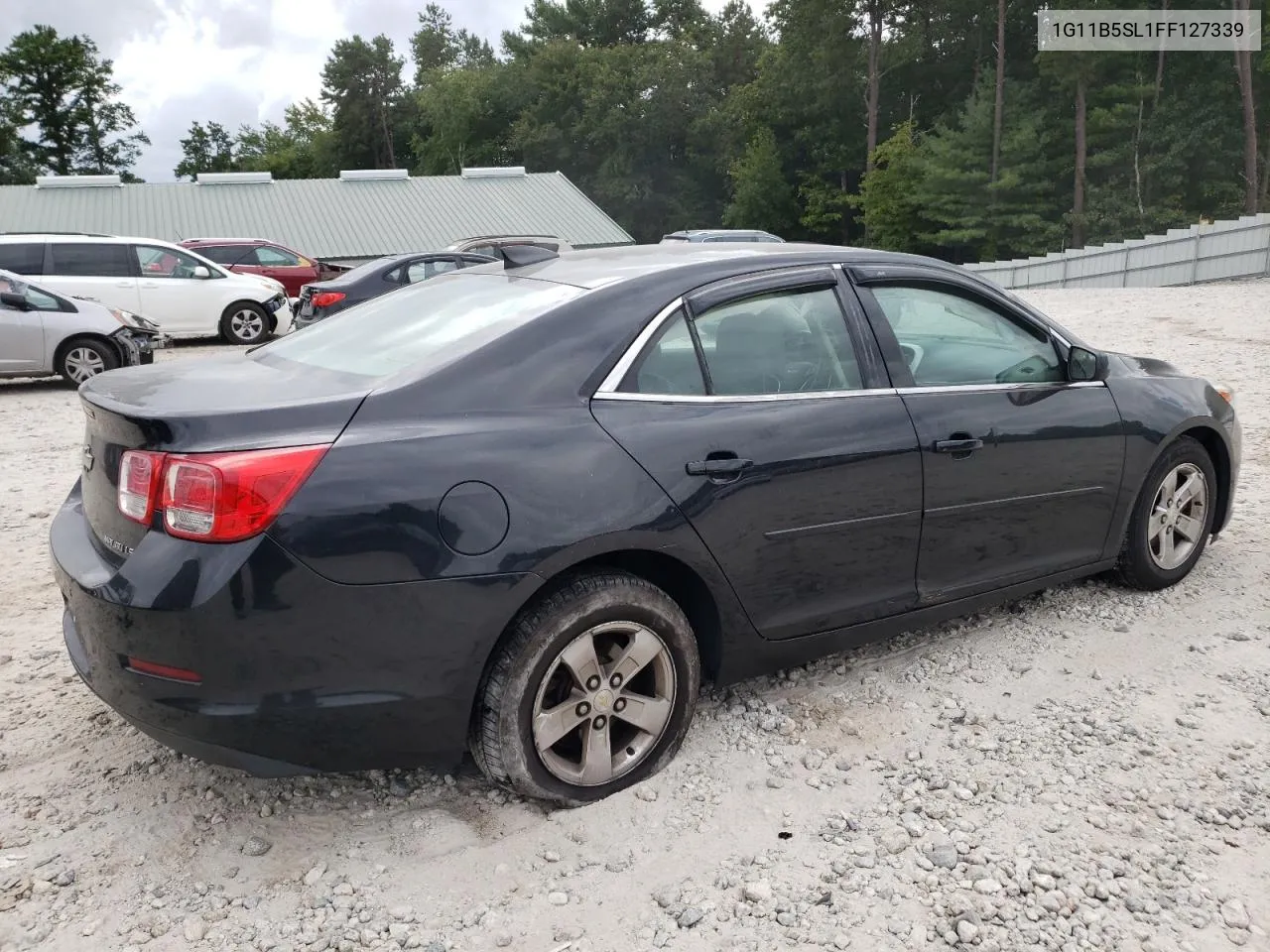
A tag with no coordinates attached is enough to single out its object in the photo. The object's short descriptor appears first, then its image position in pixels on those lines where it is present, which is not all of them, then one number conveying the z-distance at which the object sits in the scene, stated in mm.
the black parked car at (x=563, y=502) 2482
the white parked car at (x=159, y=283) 14156
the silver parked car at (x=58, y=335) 11008
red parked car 19375
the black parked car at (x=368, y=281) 13094
